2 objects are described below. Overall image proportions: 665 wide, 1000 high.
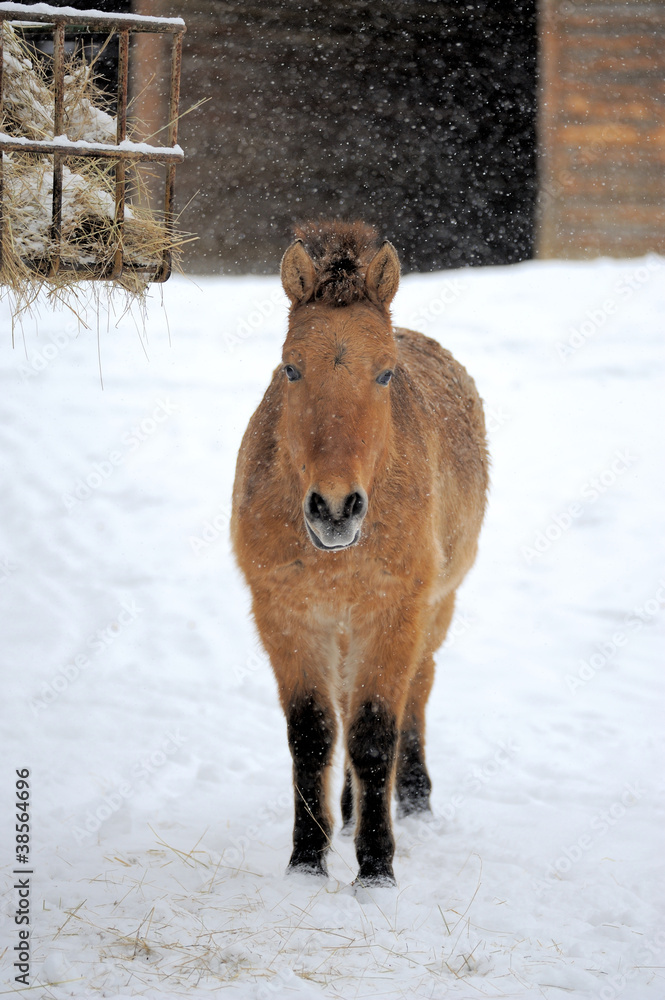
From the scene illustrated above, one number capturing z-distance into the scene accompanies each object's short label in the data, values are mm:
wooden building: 22797
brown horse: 6863
